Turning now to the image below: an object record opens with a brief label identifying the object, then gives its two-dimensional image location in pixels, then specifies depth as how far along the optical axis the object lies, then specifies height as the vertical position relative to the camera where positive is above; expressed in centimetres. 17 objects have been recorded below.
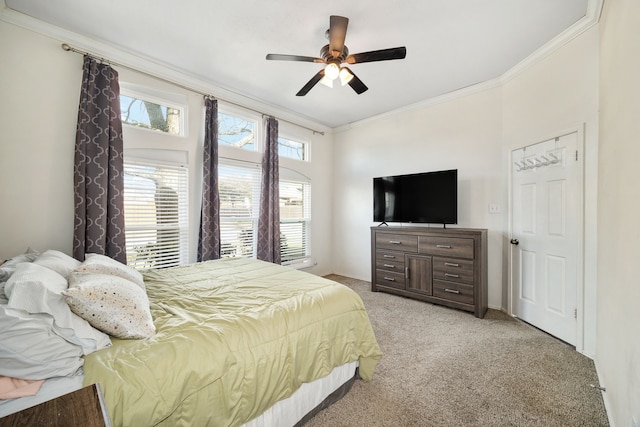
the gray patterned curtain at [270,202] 393 +16
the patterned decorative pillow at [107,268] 158 -36
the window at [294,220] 448 -13
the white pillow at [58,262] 151 -32
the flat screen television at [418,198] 348 +24
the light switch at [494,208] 332 +8
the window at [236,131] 366 +121
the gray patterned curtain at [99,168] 244 +43
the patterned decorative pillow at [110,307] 113 -44
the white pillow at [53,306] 101 -38
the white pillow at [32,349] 87 -50
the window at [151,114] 287 +116
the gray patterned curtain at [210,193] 326 +25
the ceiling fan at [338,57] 207 +138
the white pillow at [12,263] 137 -32
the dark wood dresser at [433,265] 310 -70
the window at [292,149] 446 +117
